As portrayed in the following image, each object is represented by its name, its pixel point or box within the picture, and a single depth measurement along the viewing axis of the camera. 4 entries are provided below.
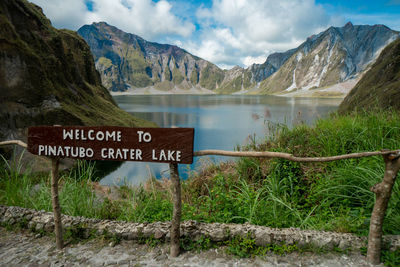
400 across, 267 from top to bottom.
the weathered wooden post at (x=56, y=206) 3.08
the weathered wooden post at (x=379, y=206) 2.28
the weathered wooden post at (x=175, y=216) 2.78
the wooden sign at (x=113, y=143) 2.70
